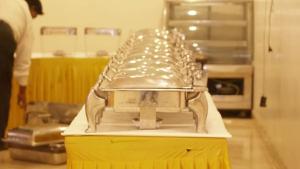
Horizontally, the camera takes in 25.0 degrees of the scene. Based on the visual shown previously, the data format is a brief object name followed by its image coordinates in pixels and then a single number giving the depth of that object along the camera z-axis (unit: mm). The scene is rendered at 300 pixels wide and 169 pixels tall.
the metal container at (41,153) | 6021
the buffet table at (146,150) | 3226
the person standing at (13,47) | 6535
